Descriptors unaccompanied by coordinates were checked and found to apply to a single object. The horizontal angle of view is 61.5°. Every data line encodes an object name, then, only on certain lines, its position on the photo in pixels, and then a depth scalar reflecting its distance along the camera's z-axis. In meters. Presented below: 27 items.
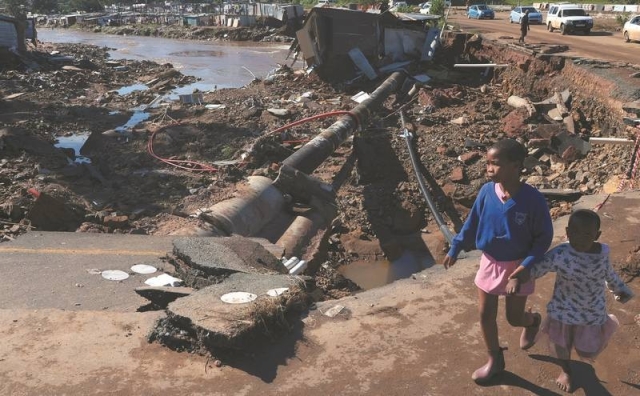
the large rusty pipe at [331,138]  9.60
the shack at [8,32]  28.54
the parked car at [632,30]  21.23
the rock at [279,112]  15.97
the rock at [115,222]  7.61
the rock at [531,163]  11.23
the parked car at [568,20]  25.92
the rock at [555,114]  12.61
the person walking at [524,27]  20.74
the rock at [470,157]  11.79
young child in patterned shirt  3.12
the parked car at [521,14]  34.44
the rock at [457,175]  11.17
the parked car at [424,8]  41.58
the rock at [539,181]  10.12
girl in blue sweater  3.18
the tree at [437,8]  35.59
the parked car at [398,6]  45.74
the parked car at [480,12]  40.87
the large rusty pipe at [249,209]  7.26
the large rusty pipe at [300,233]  7.59
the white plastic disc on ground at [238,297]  4.12
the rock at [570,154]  10.79
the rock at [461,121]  14.05
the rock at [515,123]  12.78
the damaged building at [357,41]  20.34
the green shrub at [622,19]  30.86
